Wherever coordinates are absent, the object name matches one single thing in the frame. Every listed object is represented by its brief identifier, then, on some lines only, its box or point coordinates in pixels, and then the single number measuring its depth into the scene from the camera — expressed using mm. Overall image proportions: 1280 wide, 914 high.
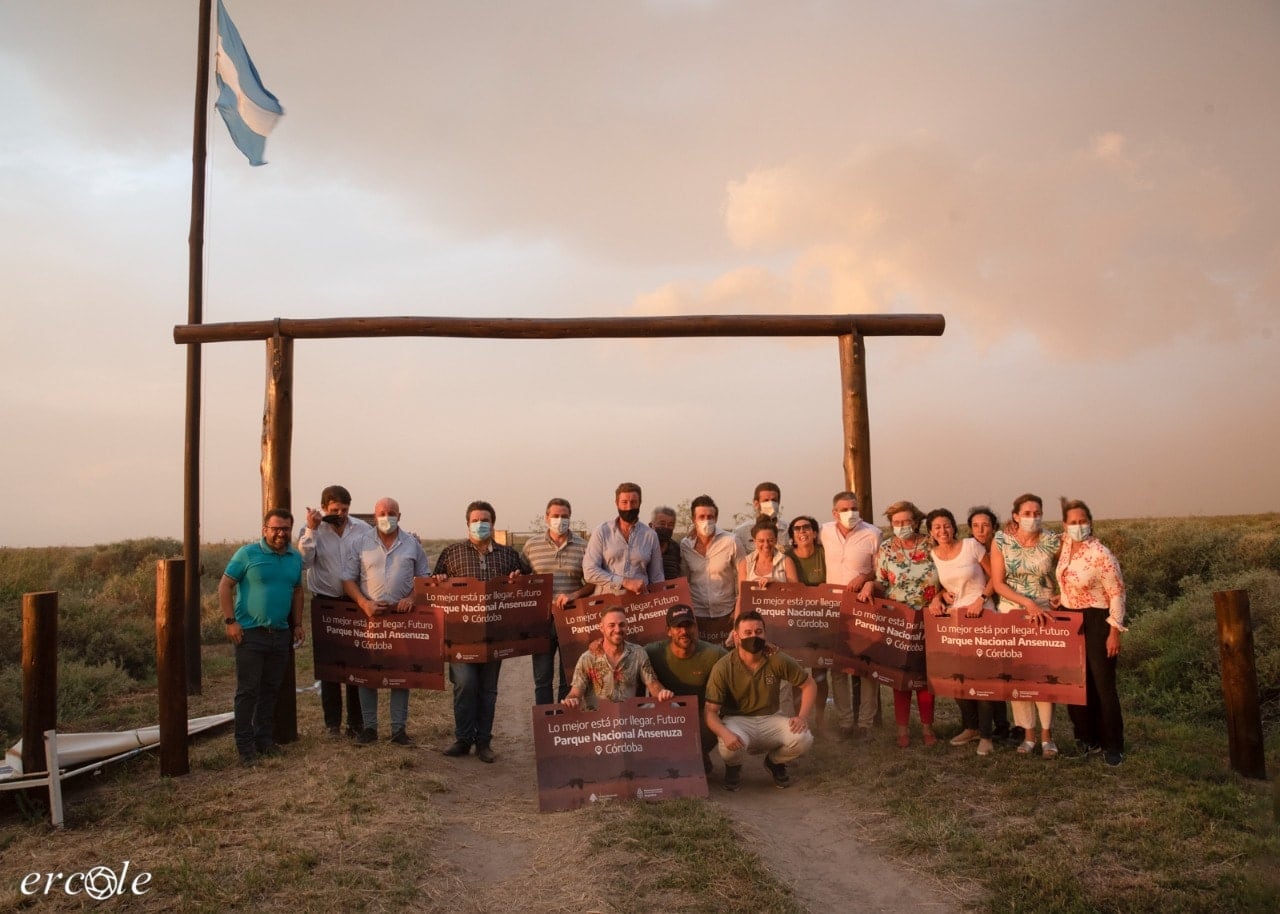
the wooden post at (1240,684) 7285
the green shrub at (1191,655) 10281
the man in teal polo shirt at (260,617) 8062
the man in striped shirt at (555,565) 8484
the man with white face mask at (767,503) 8797
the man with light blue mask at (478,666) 8320
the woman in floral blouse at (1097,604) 7418
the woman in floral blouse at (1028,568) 7719
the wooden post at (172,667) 7695
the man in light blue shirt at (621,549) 8367
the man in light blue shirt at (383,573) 8555
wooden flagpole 11828
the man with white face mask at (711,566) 8727
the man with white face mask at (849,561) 8602
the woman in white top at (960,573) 7953
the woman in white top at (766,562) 8562
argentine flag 12484
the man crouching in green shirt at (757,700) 7477
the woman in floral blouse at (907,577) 8180
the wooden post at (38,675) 6895
